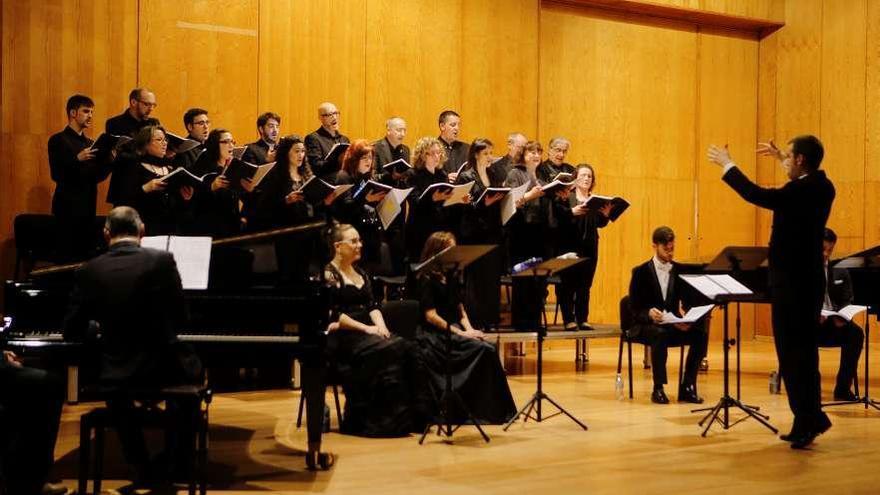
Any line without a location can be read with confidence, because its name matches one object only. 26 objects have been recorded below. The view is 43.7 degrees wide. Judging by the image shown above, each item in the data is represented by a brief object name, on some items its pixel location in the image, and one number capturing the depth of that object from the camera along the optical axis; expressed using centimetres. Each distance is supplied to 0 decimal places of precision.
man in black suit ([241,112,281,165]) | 809
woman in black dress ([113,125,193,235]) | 734
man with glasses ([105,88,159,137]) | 788
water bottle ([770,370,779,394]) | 786
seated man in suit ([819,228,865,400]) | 749
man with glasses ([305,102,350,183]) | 859
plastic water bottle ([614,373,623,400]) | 757
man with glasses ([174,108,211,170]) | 809
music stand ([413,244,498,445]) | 566
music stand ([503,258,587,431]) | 627
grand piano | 480
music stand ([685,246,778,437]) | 611
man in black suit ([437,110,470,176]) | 908
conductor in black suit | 562
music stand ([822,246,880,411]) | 706
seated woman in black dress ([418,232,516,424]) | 639
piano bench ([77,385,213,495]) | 421
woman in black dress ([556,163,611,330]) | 888
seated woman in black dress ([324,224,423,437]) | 600
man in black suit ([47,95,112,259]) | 762
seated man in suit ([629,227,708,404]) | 734
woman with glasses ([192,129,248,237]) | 750
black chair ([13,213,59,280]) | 745
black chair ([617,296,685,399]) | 755
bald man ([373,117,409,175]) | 871
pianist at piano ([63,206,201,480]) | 425
